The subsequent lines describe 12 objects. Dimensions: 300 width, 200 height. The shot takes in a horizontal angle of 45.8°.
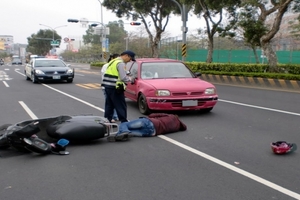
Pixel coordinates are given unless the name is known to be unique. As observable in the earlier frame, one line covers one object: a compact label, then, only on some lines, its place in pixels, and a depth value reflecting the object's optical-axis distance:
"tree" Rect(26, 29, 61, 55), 82.06
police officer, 6.99
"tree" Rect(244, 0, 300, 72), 17.05
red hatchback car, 8.14
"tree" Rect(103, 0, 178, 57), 29.58
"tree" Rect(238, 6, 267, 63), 17.73
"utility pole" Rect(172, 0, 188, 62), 24.09
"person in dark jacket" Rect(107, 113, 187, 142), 6.39
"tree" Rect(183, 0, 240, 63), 21.20
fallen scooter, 5.10
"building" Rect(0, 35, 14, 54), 146.79
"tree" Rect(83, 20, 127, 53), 85.59
